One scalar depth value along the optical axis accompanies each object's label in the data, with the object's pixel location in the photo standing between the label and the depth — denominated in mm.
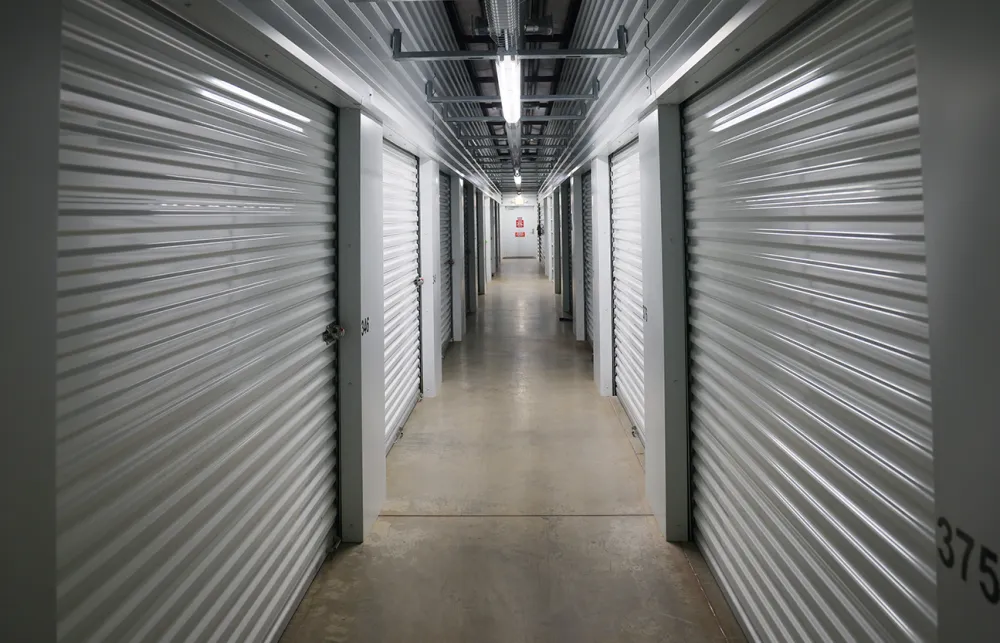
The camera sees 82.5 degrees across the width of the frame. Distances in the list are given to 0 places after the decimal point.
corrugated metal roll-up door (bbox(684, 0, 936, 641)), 1334
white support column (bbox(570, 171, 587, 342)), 7824
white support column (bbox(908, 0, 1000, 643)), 946
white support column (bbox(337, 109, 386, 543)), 2967
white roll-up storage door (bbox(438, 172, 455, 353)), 7922
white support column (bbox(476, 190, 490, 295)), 13773
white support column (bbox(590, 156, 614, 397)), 5676
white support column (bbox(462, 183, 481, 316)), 11297
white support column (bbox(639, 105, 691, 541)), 2975
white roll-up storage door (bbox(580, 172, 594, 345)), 7628
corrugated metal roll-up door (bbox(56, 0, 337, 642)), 1293
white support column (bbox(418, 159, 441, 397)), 5719
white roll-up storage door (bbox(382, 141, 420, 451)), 4445
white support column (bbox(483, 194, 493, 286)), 16420
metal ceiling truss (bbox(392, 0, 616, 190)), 2691
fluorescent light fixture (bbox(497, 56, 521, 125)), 2969
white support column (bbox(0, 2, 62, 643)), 1131
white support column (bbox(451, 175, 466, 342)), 8352
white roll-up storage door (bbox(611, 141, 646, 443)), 4555
